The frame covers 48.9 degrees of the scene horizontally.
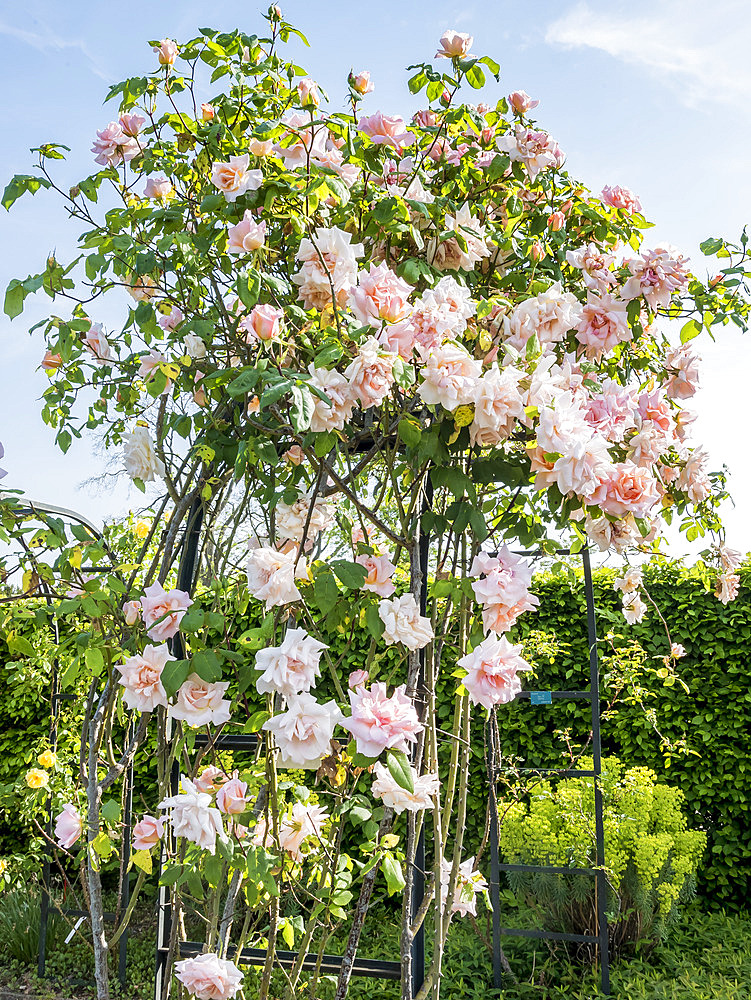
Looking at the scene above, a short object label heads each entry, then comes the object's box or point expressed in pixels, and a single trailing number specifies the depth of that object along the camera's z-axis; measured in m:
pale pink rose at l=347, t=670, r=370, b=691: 1.49
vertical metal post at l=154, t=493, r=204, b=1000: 2.10
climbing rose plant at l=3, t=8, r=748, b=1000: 1.41
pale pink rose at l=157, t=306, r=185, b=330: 1.97
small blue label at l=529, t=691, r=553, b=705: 3.54
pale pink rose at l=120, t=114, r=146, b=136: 1.90
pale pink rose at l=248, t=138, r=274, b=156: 1.59
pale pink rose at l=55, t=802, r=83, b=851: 1.82
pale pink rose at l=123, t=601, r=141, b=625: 1.71
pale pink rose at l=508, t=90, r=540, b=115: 1.85
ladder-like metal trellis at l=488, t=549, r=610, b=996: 3.31
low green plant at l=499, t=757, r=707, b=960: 3.53
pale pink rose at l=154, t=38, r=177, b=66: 1.90
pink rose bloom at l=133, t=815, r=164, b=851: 1.63
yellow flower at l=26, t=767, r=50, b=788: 2.54
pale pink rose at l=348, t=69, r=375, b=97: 1.78
